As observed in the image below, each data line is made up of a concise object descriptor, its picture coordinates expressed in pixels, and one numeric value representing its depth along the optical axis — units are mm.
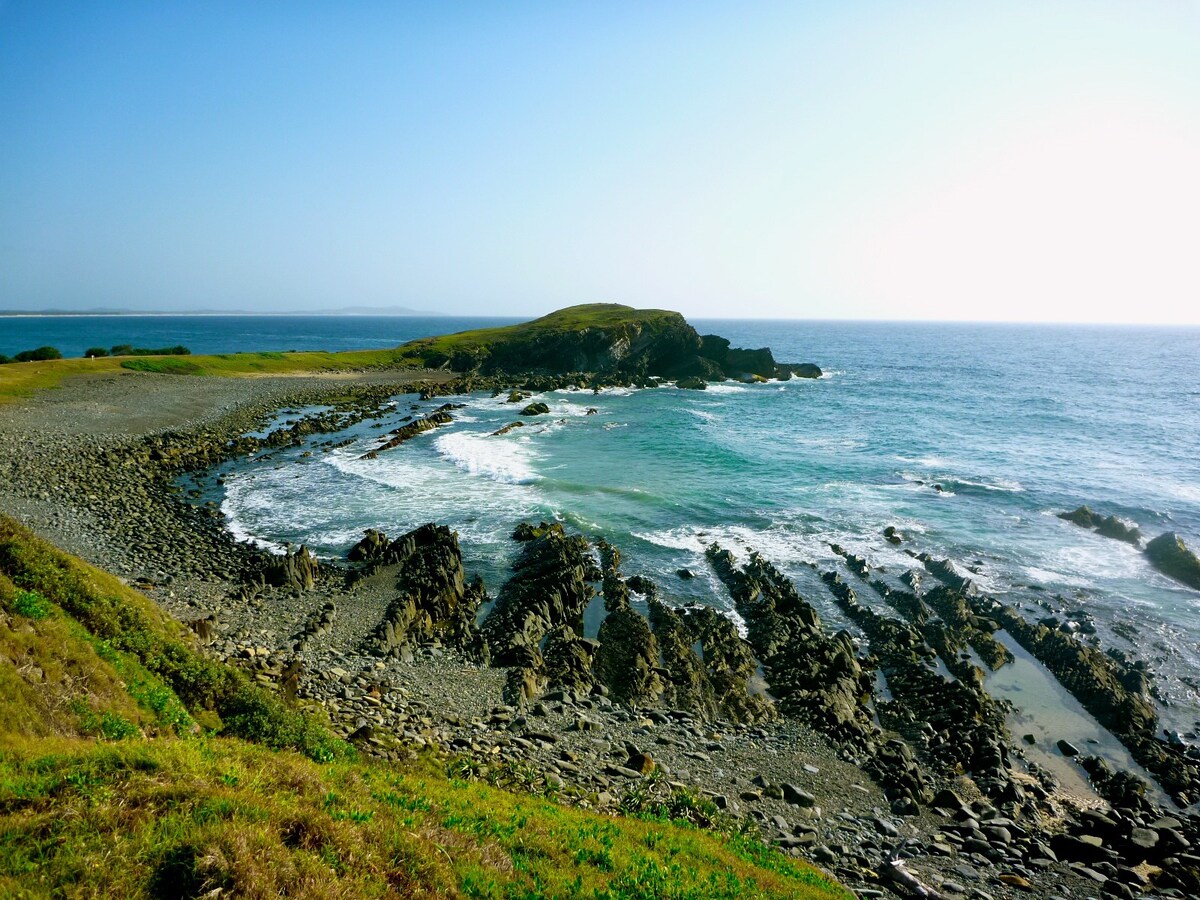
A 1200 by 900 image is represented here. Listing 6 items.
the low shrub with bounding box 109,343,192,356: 103844
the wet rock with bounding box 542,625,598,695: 22828
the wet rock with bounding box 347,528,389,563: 32406
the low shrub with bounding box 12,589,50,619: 12453
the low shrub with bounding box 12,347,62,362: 90938
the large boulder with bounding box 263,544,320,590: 28500
